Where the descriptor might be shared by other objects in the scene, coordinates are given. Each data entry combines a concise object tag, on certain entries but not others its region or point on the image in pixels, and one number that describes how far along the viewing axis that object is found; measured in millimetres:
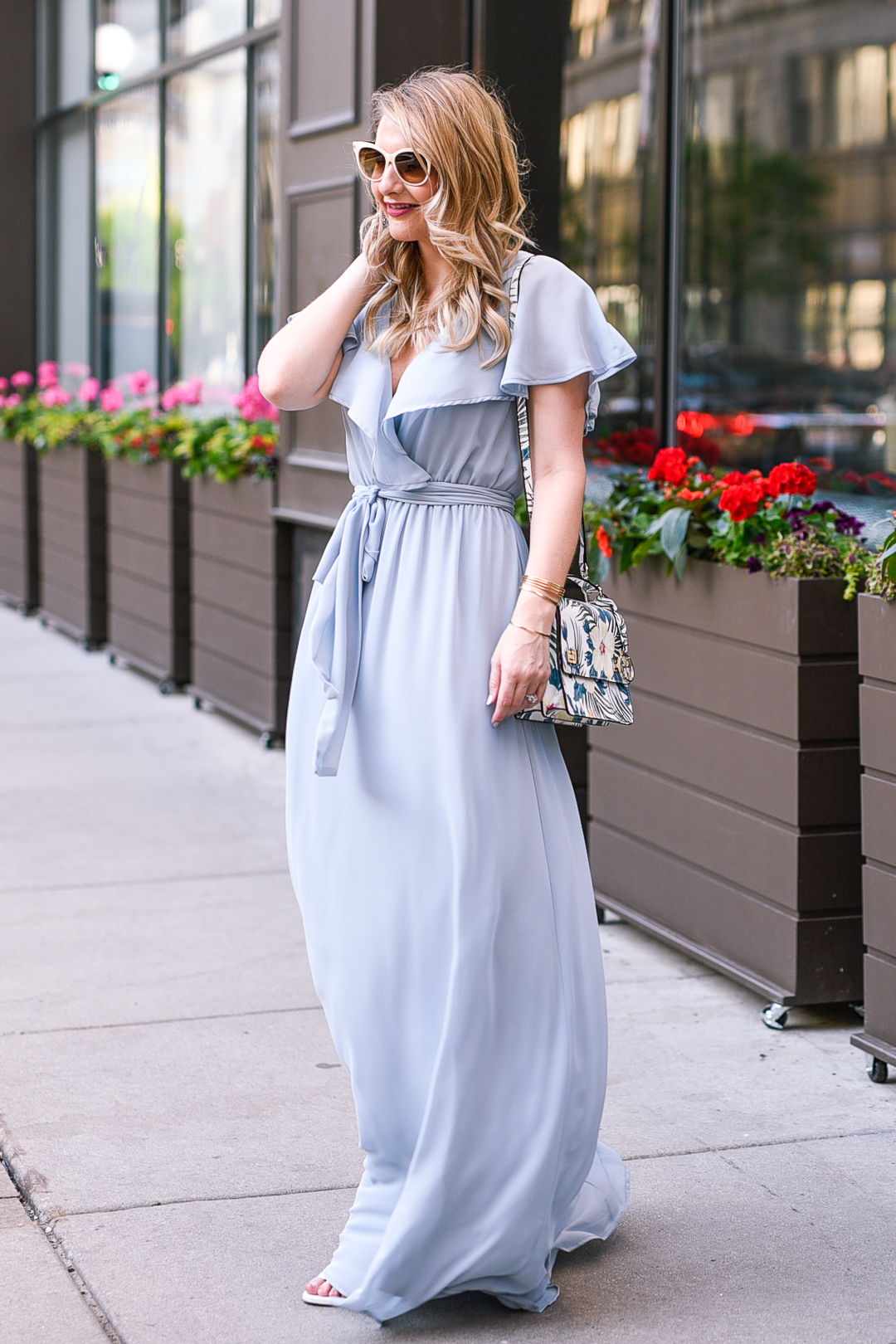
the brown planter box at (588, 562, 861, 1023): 3840
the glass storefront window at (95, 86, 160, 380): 12000
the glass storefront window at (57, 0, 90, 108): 13320
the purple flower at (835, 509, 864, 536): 3982
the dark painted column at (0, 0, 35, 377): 14414
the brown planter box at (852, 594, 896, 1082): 3496
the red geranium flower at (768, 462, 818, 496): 4023
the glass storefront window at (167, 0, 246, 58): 9969
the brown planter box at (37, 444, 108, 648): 10250
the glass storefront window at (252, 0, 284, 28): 9141
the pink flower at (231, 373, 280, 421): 7919
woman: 2514
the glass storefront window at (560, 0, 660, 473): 10094
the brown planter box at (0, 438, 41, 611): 11844
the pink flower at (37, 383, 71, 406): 11625
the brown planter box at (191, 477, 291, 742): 7328
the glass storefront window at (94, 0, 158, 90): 11727
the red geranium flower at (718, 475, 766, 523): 3967
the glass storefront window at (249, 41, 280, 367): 9367
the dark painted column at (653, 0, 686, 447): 5789
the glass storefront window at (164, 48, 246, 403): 10141
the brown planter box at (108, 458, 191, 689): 8680
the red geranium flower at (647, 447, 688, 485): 4352
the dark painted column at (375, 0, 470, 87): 6113
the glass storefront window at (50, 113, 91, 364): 13680
